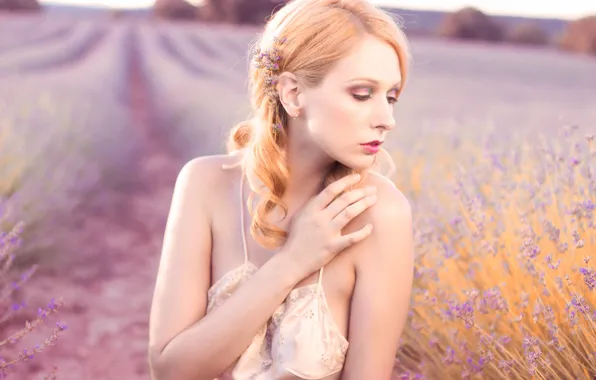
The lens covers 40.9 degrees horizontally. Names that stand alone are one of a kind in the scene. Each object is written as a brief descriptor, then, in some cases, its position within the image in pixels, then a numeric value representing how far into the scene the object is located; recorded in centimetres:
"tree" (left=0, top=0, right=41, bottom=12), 1861
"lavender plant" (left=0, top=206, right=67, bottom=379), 201
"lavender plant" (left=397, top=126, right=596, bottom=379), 215
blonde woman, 182
